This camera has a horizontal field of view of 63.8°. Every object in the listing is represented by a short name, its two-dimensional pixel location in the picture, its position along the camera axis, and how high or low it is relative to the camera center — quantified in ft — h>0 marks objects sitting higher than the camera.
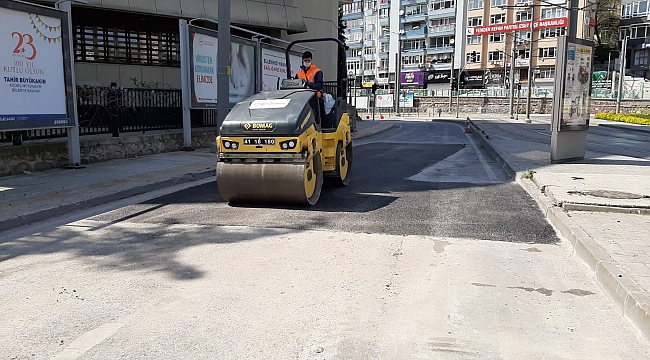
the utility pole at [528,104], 130.08 +2.07
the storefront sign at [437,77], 262.67 +17.72
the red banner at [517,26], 226.79 +38.76
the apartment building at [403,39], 266.16 +39.52
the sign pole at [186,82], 46.60 +2.59
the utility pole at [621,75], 159.04 +11.88
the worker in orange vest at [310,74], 29.54 +2.13
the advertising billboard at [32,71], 30.60 +2.43
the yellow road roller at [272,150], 25.05 -1.90
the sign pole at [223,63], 45.06 +4.16
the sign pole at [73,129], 35.27 -1.28
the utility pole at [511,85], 144.66 +7.81
